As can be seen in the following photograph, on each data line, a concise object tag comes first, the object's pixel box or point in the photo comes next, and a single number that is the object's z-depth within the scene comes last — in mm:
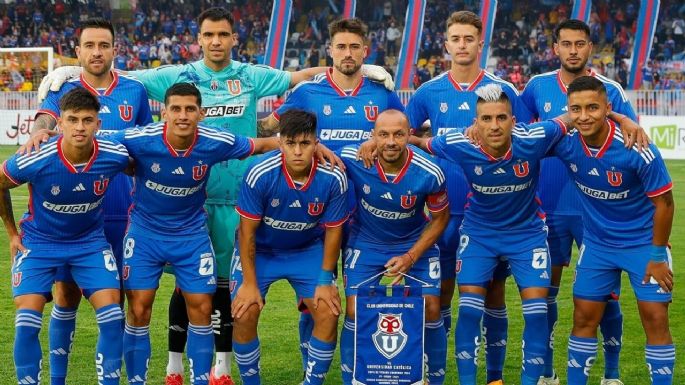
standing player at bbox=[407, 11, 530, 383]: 6938
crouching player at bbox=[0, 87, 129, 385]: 6051
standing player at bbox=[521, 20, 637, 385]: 6954
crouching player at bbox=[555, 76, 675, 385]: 6086
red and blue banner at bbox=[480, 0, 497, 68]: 29359
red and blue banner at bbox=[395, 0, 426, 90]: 29531
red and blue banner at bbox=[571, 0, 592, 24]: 29266
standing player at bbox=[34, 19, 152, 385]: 6621
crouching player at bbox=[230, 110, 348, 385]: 6297
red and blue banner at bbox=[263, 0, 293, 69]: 30328
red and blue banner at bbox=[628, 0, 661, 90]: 29719
